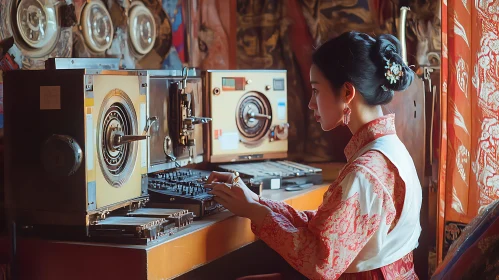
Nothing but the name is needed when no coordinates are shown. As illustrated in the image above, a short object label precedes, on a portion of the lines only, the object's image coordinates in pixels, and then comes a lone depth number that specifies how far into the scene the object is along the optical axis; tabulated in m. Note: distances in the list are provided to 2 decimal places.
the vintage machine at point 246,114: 3.54
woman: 2.23
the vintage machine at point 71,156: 2.26
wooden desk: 2.19
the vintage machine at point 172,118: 2.92
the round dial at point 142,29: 3.45
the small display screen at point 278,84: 3.82
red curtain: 3.23
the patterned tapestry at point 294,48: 4.12
